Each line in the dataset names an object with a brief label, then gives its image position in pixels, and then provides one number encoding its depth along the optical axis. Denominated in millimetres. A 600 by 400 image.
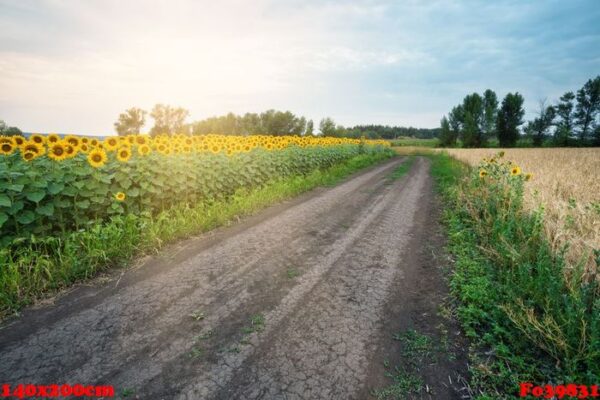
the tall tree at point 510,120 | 74312
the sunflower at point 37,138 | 5820
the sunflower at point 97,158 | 5531
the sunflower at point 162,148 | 7426
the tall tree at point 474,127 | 77688
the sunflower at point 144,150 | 6717
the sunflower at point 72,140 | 6020
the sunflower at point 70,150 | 5328
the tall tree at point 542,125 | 69125
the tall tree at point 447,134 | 87812
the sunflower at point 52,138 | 5797
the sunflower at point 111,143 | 6448
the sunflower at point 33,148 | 5151
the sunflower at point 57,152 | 5180
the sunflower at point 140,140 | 7277
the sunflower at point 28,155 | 4996
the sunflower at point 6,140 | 5552
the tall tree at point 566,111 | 69750
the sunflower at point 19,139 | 5809
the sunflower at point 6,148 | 5266
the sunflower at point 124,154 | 6140
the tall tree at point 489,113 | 76125
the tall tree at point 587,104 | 67312
